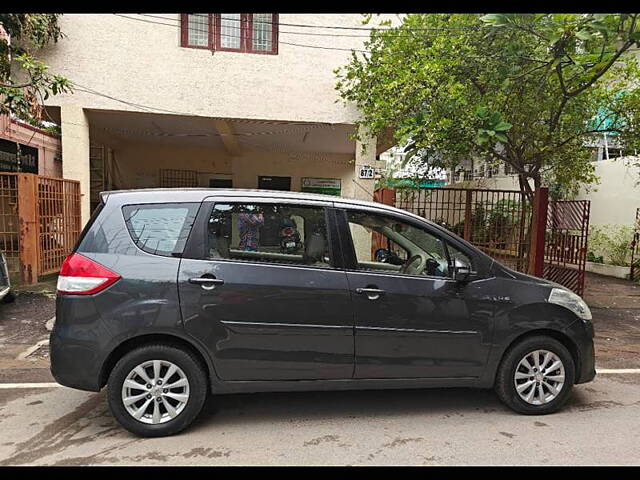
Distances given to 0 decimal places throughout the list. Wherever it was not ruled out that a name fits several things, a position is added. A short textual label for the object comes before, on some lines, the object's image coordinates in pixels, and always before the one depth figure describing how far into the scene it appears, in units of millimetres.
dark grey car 3191
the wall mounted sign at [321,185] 14000
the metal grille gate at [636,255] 11352
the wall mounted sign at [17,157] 11000
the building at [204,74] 8492
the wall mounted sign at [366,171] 9352
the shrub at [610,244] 12094
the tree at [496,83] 5617
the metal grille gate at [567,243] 8461
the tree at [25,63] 6363
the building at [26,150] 11016
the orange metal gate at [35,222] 7605
